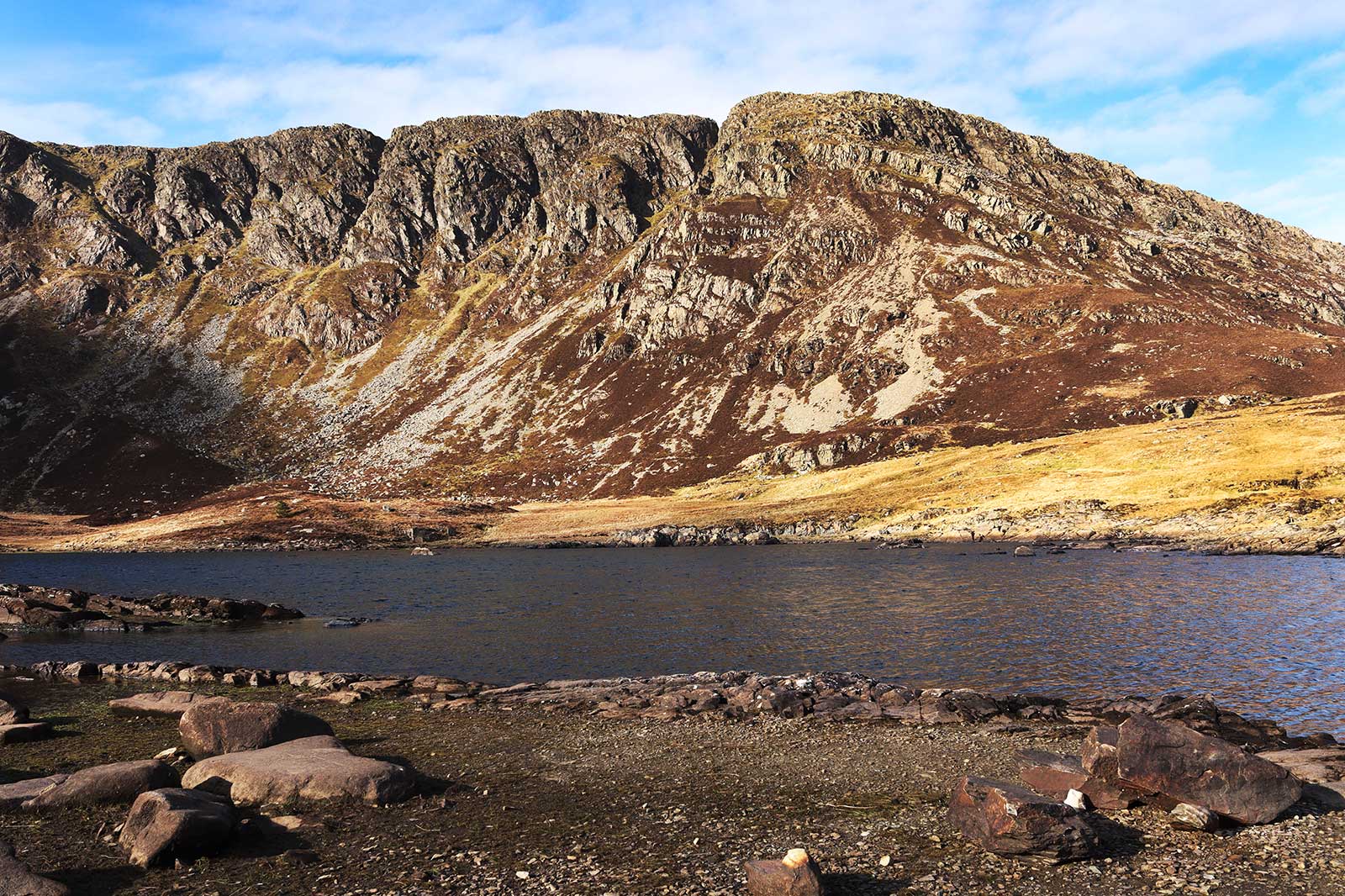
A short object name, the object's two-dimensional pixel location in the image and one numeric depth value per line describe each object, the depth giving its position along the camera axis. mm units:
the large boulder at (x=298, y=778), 20719
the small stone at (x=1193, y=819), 17906
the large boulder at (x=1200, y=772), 18266
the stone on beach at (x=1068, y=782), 19297
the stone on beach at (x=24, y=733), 28203
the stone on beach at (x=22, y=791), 20750
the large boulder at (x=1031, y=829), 16484
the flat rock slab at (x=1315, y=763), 20688
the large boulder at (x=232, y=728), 24828
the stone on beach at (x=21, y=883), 14758
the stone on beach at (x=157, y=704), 32281
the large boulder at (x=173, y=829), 17172
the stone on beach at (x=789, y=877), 14281
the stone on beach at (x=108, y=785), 20688
